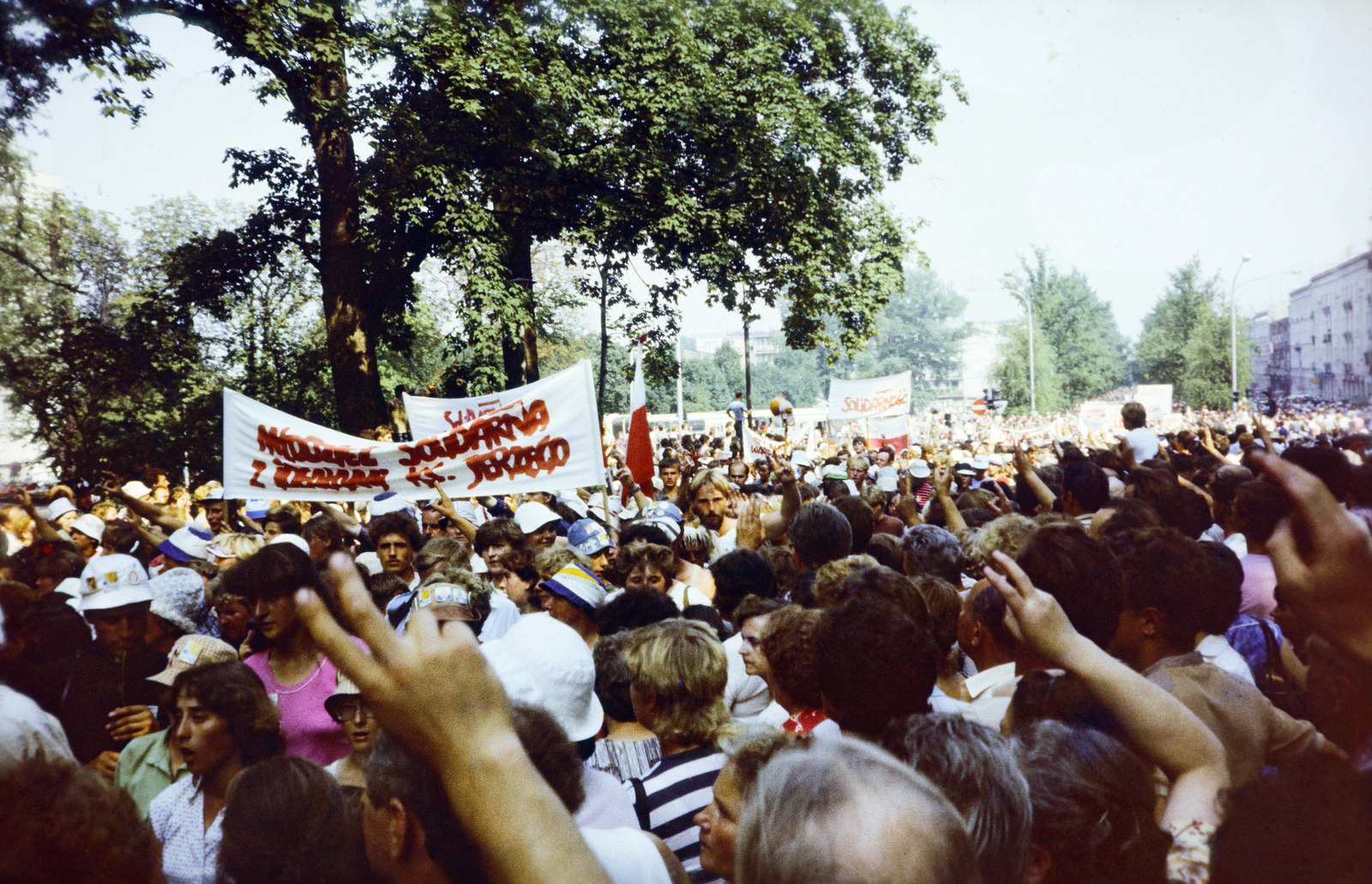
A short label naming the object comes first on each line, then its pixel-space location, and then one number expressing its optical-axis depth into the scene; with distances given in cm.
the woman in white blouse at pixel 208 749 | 251
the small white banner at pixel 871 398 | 2005
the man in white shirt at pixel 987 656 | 283
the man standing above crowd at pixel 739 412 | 1673
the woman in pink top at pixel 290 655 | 330
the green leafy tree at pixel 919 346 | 5428
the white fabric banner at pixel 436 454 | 648
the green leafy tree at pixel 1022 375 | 3134
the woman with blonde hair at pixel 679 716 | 258
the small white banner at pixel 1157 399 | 1598
